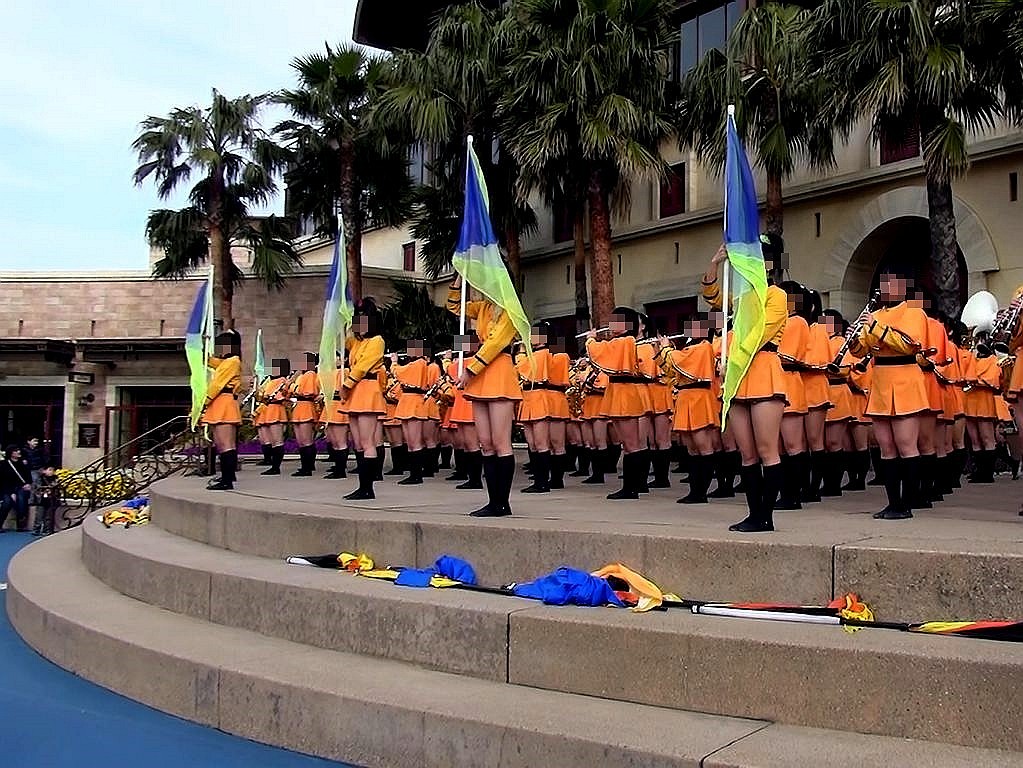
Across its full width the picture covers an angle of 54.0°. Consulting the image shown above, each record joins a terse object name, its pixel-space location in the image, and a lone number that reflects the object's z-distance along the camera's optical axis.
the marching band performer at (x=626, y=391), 9.88
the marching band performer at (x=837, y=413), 9.50
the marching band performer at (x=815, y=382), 8.52
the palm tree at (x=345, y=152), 25.77
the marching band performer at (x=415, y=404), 13.32
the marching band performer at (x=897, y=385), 7.20
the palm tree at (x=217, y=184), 27.84
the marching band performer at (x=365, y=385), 10.06
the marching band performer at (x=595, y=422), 11.49
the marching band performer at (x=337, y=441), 12.40
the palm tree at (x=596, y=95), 19.44
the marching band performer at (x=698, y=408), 9.12
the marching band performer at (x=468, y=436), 12.18
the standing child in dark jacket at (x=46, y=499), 17.41
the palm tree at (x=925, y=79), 14.50
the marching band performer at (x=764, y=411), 6.78
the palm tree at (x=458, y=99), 21.59
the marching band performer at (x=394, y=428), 13.88
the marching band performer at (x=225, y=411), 11.59
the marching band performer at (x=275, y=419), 15.80
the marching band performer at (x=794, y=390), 7.80
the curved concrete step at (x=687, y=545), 4.94
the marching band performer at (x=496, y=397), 8.08
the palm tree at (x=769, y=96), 18.00
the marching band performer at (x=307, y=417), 15.12
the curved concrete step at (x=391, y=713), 4.27
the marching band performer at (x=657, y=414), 10.98
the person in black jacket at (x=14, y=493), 17.70
